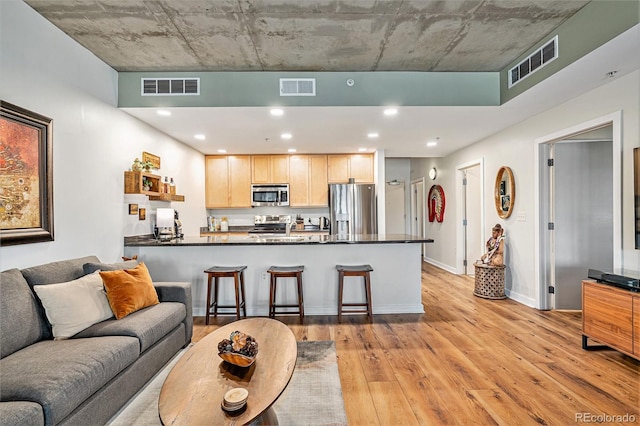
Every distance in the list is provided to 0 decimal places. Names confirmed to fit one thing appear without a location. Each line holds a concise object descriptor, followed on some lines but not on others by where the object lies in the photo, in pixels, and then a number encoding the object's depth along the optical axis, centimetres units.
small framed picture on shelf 405
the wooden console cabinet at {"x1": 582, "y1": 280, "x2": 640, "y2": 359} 238
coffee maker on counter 403
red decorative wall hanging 679
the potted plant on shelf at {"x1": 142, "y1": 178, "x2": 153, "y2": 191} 375
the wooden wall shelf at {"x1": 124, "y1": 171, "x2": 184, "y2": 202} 363
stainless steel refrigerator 604
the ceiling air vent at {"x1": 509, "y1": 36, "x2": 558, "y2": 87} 283
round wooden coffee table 129
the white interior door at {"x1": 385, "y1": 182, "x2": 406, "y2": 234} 880
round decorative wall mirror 446
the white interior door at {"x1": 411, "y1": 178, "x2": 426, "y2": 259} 805
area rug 188
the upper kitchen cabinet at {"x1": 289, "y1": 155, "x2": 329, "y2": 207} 632
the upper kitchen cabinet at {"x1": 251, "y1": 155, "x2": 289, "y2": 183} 632
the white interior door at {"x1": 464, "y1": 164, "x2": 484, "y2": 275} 596
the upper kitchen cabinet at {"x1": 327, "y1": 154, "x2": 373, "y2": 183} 631
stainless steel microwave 624
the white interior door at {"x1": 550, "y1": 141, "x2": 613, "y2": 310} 391
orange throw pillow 237
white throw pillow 207
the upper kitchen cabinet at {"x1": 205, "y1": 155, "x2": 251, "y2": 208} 634
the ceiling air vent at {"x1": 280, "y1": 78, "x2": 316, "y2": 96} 354
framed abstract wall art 221
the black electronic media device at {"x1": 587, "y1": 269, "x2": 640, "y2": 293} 241
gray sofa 146
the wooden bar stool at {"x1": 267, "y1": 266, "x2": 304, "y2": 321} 358
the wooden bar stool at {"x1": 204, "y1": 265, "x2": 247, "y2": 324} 354
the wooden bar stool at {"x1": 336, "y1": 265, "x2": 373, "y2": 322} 355
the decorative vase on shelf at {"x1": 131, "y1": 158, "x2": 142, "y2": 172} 373
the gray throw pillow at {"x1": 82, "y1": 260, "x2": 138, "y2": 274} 257
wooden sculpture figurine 451
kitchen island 390
